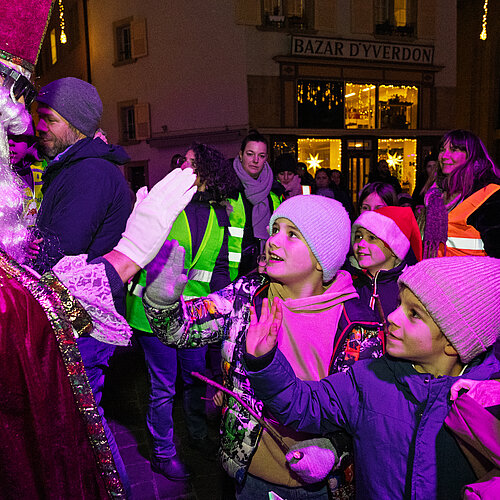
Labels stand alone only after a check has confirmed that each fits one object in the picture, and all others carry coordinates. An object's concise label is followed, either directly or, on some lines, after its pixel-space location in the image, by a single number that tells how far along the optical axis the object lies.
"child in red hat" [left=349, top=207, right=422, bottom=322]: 3.09
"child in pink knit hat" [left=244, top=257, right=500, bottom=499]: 1.54
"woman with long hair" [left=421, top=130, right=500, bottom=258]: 3.38
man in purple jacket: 2.22
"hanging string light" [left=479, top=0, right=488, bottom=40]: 7.80
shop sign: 15.61
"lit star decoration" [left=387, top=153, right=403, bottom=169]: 17.52
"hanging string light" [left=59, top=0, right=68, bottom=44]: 9.10
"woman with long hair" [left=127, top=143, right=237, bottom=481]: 3.28
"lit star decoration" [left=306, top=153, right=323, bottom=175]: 16.45
